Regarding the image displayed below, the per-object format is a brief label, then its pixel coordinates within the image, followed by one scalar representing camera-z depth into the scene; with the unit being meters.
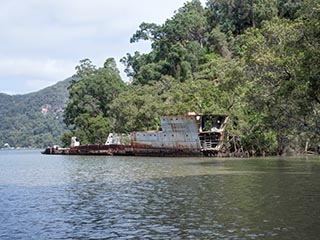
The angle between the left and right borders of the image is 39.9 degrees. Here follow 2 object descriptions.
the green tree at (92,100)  83.56
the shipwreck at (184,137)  56.19
